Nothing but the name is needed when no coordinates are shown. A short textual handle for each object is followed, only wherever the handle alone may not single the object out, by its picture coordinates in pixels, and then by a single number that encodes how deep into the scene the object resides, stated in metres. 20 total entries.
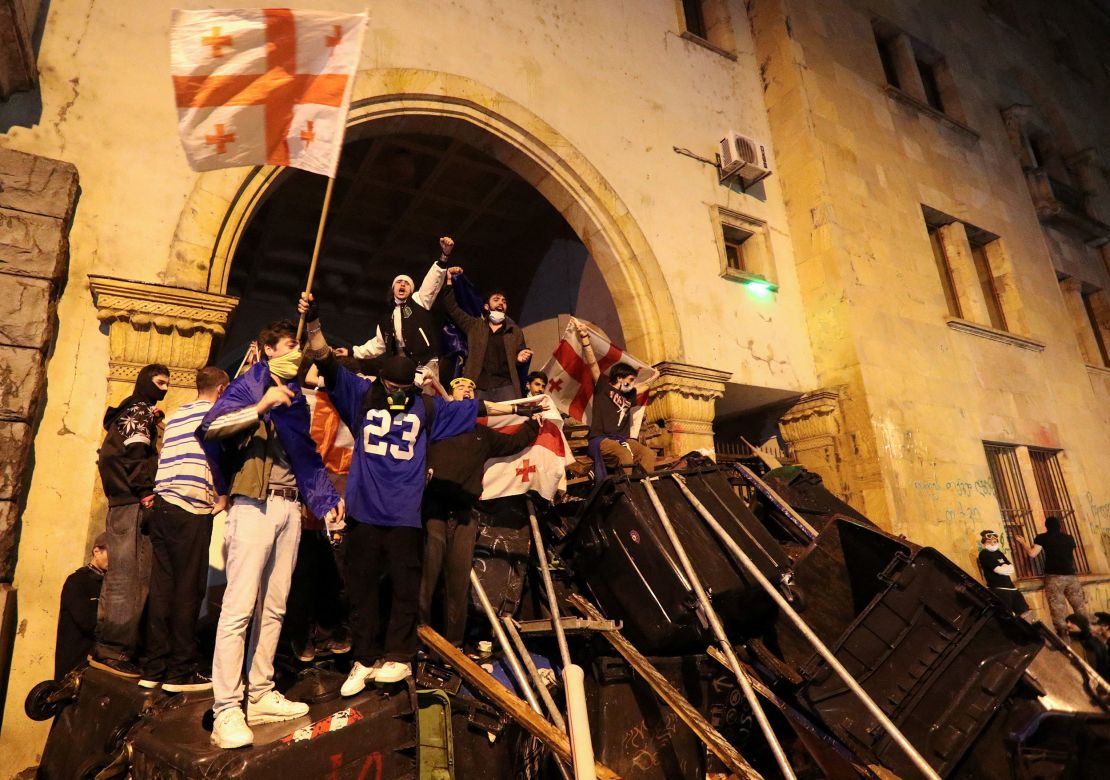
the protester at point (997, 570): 7.39
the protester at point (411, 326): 6.09
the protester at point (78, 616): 3.98
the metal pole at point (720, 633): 3.10
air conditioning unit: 9.25
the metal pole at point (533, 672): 3.20
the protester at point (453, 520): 4.04
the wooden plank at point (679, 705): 3.00
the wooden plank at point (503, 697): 2.97
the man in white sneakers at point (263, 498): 2.98
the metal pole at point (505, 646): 3.47
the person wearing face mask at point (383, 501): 3.34
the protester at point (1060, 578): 8.72
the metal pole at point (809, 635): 3.04
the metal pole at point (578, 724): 1.64
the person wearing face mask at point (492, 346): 6.35
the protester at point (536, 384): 6.02
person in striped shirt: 3.42
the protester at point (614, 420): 5.54
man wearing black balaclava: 3.63
